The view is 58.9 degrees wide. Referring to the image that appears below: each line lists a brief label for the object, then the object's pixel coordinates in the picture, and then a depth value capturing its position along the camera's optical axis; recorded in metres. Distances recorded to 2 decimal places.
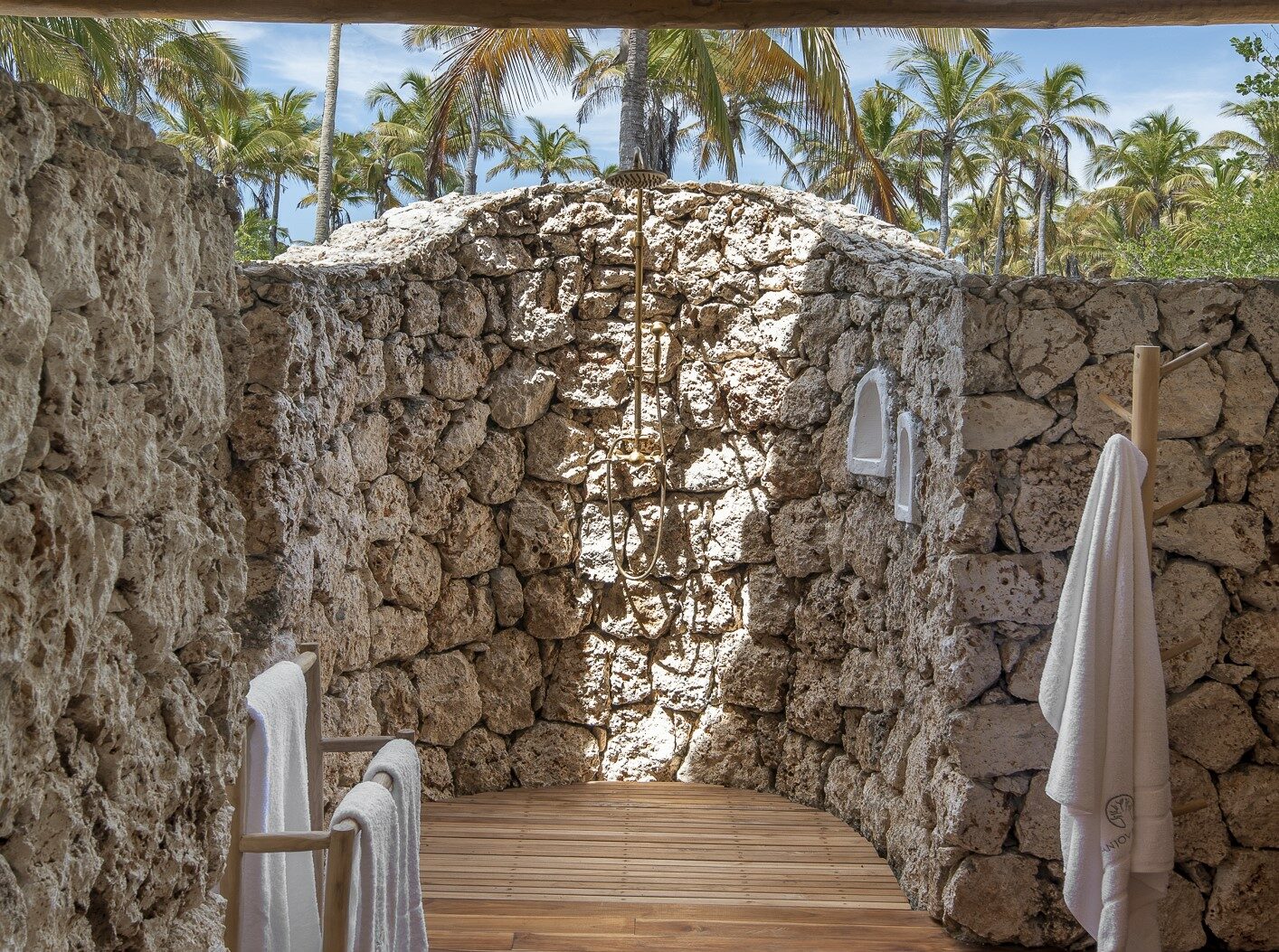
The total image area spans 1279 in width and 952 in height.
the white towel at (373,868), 1.61
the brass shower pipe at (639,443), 4.34
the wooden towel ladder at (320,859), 1.55
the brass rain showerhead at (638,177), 4.02
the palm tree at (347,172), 22.07
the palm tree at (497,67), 6.70
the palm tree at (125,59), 7.47
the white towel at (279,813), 1.76
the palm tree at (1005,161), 20.75
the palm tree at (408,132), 21.14
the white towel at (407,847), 1.86
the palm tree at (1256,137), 8.77
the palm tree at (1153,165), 23.06
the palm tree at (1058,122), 22.69
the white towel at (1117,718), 2.50
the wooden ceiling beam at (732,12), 2.02
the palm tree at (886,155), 19.36
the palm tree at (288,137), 20.53
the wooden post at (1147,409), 2.57
